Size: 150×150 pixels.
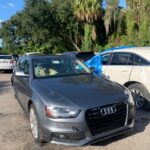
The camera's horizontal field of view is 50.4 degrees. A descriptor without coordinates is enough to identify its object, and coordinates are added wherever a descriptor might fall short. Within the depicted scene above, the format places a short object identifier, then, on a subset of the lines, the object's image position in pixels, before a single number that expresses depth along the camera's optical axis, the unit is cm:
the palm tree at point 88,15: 1626
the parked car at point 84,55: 625
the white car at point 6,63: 1091
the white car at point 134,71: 387
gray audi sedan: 254
